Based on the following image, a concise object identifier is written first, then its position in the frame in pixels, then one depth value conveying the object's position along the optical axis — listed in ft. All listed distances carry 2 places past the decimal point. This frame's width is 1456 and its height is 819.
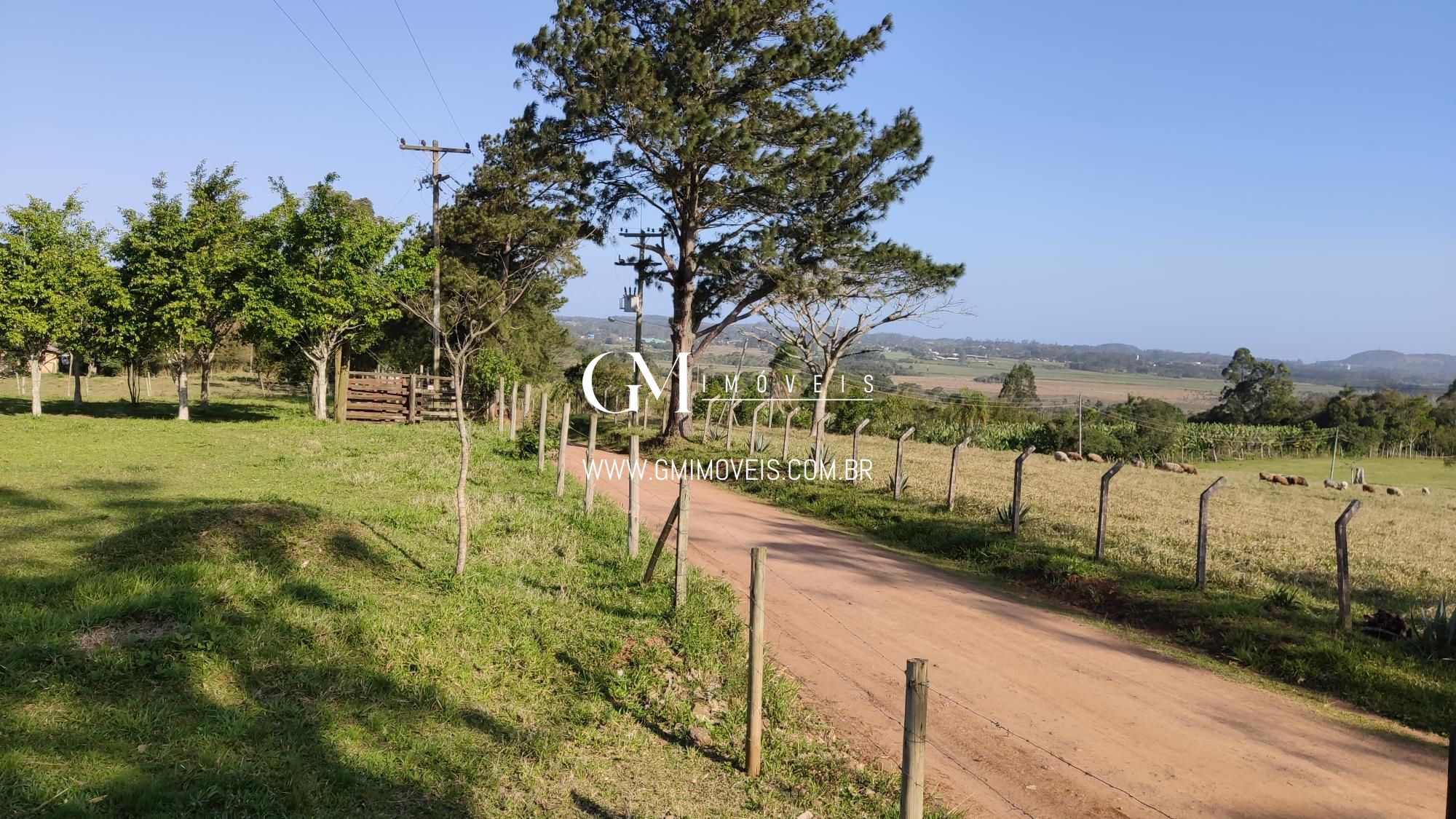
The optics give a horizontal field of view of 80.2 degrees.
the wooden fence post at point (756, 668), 17.85
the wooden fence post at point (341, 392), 84.17
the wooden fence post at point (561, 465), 43.34
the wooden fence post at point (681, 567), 26.12
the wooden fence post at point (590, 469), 39.88
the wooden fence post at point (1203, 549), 33.17
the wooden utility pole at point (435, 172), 83.87
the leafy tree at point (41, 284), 76.18
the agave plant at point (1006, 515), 43.46
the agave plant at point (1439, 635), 25.76
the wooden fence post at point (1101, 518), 36.75
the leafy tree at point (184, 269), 78.59
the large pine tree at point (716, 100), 65.16
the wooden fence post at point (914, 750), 12.55
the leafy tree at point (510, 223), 73.00
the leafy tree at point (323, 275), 79.41
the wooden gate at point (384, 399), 86.07
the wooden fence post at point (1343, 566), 28.19
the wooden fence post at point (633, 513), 31.89
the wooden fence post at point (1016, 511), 42.14
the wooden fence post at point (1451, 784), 10.37
